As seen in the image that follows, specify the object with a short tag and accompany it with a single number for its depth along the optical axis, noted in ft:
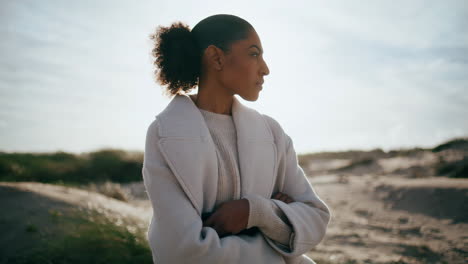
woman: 5.76
